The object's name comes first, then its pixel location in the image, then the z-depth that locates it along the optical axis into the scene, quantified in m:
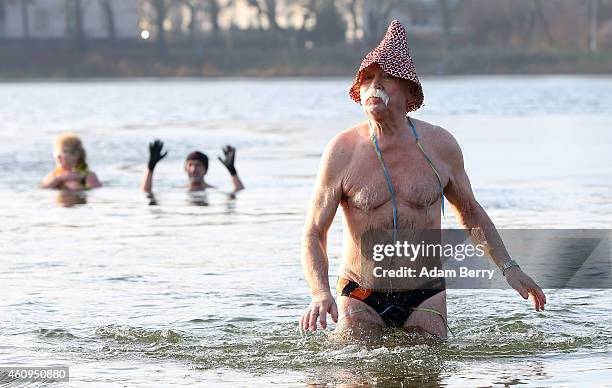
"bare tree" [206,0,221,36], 95.00
